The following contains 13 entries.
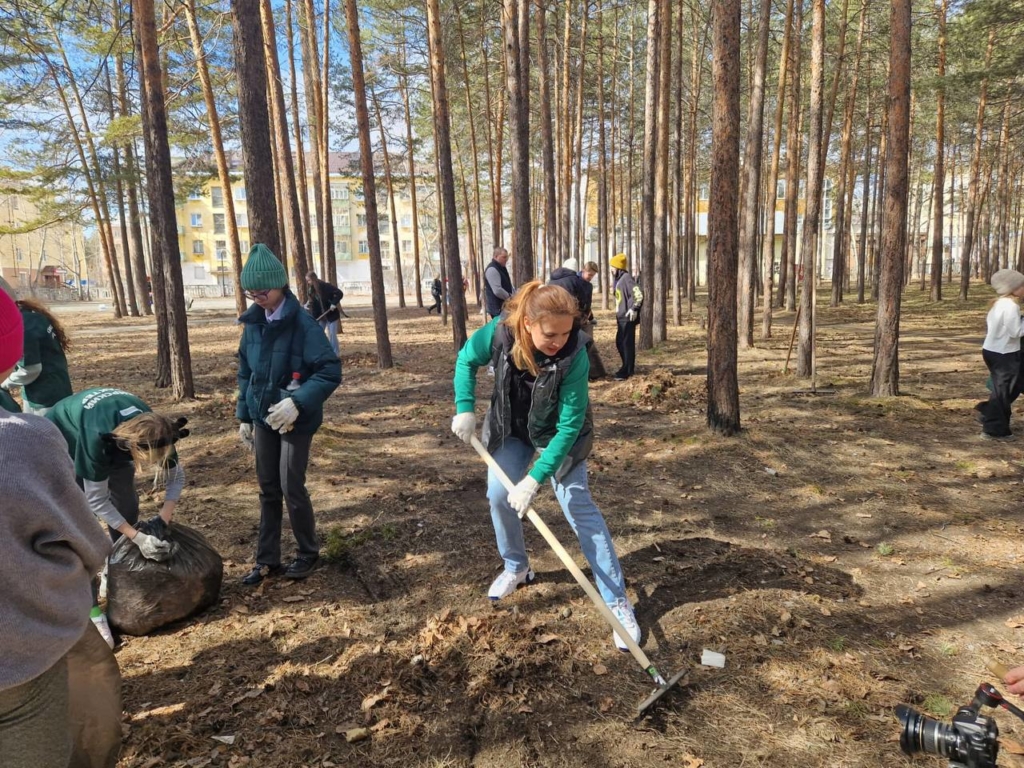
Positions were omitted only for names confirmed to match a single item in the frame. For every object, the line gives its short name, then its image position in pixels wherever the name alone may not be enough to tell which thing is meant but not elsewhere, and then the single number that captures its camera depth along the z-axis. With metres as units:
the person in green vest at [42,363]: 3.75
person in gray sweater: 1.43
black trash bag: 3.46
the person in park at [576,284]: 6.50
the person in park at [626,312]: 10.19
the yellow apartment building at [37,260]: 57.06
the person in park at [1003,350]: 6.43
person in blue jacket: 3.80
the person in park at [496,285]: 9.32
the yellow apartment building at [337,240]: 62.19
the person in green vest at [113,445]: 3.14
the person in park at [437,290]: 24.19
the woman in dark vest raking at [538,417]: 3.11
